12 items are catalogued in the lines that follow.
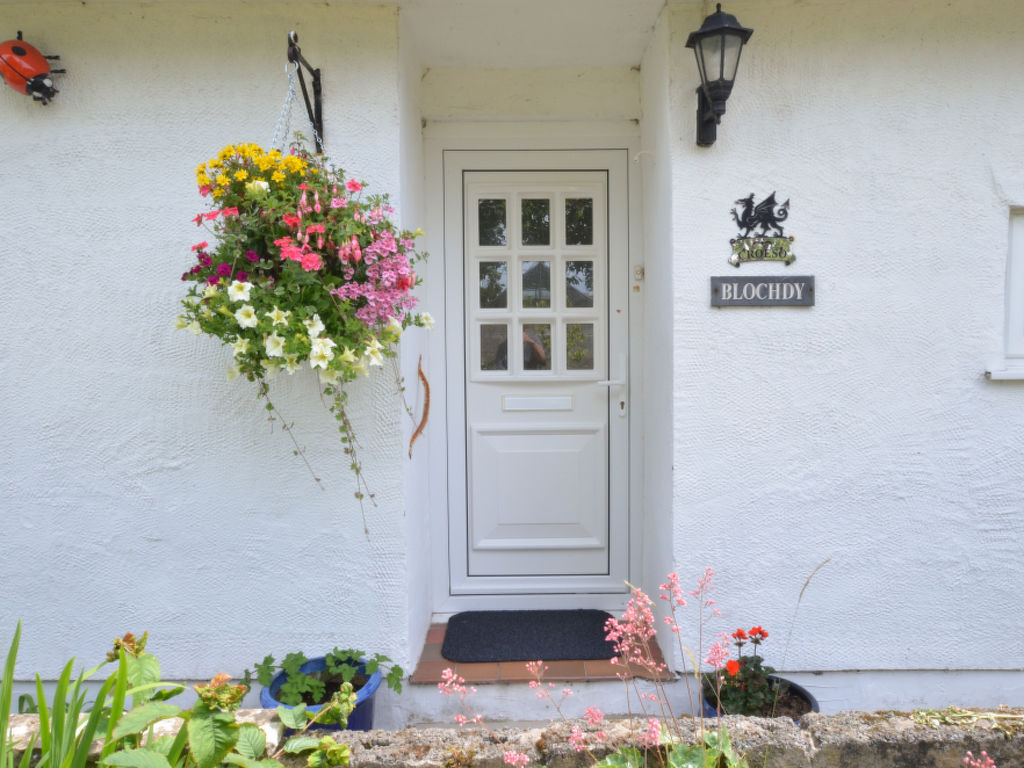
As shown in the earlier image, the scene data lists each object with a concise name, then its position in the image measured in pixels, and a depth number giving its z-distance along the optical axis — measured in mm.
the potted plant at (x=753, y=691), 2598
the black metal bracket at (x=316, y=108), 2648
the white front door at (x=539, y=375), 3406
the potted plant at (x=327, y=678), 2566
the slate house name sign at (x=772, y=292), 2787
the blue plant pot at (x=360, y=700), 2565
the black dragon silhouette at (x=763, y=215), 2785
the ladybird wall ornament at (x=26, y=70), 2609
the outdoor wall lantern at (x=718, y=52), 2469
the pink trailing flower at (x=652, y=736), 1686
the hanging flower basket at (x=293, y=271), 2230
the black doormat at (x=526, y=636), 3057
